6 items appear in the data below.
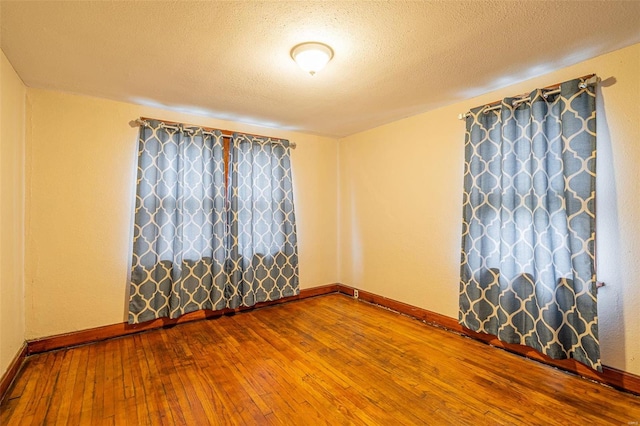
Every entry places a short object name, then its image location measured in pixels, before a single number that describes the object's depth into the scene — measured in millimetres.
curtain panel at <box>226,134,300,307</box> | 3588
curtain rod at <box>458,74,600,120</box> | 2125
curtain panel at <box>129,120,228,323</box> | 3023
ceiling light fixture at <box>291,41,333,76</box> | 1962
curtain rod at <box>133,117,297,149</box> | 3053
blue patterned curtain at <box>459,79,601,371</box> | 2143
